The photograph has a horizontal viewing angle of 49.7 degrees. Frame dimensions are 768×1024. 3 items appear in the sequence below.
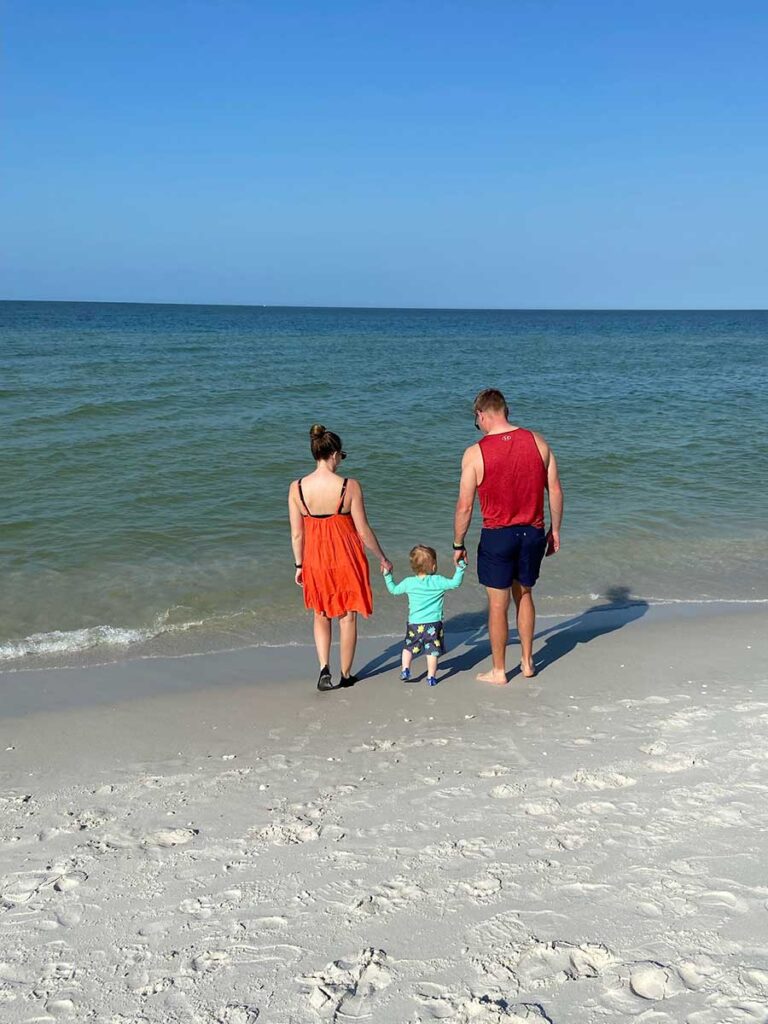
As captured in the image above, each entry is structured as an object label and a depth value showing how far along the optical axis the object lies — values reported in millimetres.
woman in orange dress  4992
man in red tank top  4809
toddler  5309
